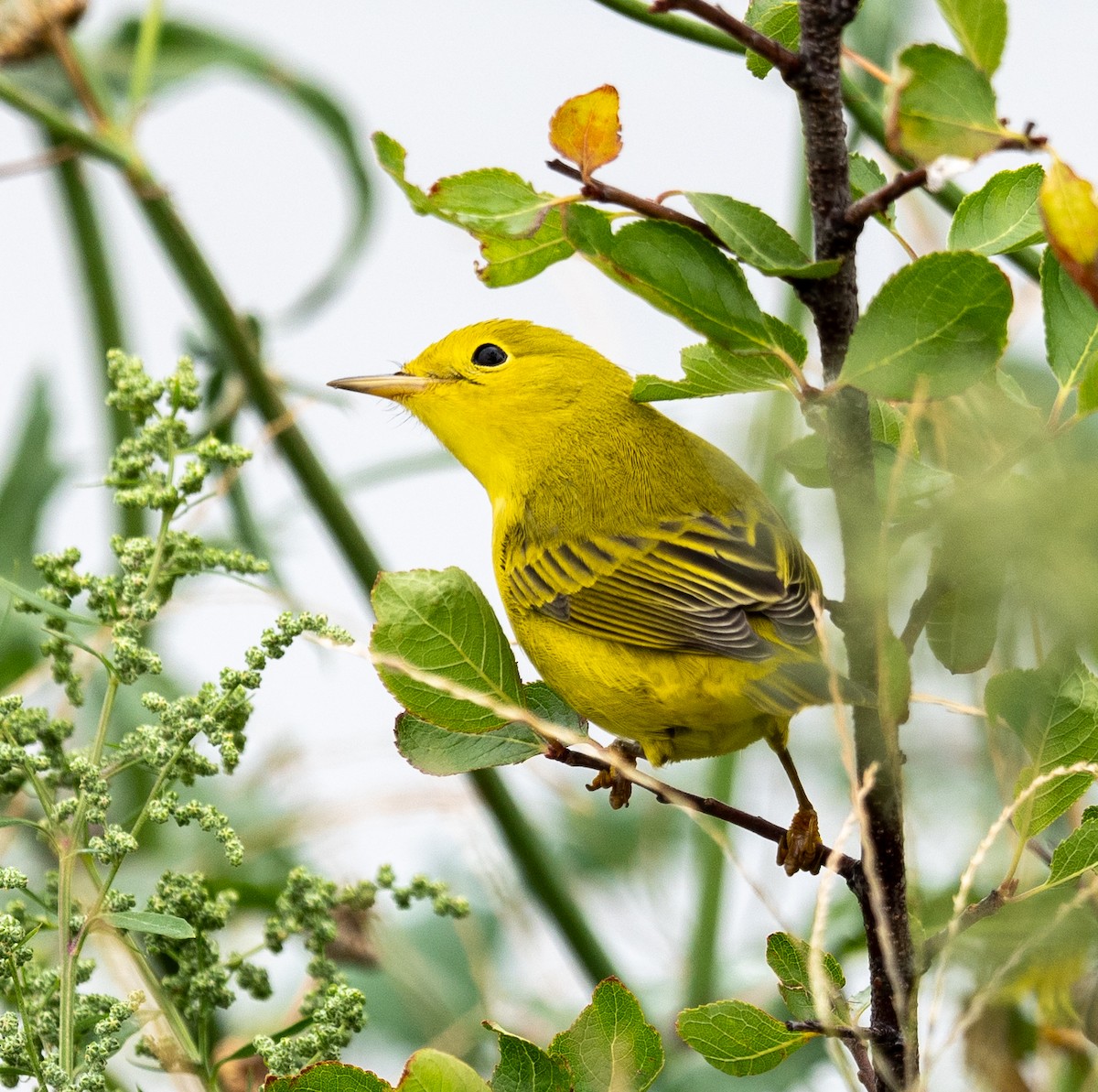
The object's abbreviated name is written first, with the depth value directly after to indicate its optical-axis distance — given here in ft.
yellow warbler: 8.58
